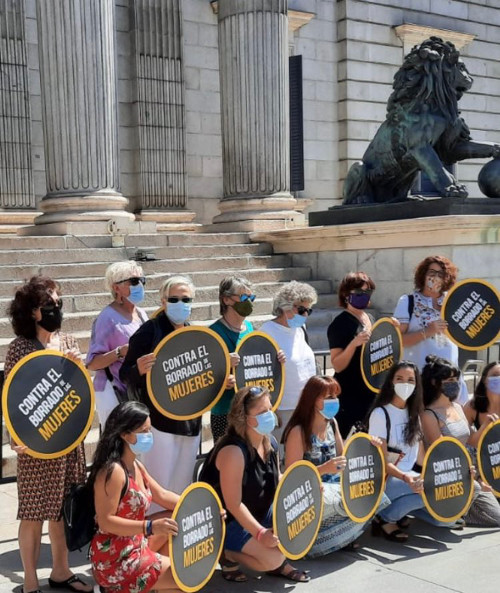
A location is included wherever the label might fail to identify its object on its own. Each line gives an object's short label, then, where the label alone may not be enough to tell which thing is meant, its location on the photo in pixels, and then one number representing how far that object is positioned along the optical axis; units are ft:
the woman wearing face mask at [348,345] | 21.43
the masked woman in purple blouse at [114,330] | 18.58
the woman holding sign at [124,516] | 14.29
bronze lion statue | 37.45
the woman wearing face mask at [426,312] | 22.91
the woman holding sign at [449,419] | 20.40
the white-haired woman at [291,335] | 20.15
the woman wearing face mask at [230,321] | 18.92
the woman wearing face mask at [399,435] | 19.29
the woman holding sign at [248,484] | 16.29
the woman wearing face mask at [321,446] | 17.85
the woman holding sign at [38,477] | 15.62
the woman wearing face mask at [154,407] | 17.46
